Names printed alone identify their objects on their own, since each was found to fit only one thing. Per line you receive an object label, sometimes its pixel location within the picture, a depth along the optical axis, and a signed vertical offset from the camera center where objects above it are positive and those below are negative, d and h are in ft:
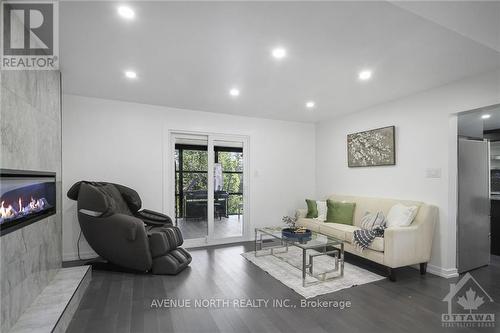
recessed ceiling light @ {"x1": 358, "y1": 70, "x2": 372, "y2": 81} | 9.34 +3.57
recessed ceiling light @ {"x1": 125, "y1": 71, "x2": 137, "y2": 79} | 9.50 +3.63
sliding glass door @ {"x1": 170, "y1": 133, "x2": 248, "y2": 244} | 15.05 -1.23
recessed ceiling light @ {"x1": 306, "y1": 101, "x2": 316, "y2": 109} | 13.38 +3.46
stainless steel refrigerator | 10.79 -1.79
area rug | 9.08 -4.55
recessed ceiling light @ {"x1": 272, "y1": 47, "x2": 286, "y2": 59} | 7.65 +3.63
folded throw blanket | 10.61 -2.89
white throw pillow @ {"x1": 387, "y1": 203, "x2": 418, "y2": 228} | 10.72 -2.20
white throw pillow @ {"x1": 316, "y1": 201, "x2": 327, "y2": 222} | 14.66 -2.64
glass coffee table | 9.59 -3.27
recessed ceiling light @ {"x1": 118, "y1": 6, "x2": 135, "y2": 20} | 5.80 +3.72
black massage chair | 9.87 -2.88
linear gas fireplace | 5.62 -0.86
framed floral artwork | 12.74 +1.05
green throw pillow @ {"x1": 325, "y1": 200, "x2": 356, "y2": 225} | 13.79 -2.62
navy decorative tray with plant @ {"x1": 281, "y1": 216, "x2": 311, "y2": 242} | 10.50 -2.93
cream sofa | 9.81 -3.20
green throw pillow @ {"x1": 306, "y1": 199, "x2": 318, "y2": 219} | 15.32 -2.71
